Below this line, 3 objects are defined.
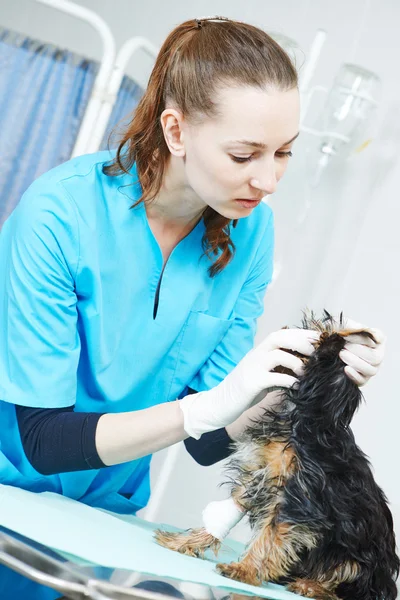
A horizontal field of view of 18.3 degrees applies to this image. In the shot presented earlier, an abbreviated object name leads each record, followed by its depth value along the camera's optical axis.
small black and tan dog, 1.08
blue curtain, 1.88
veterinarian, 1.21
